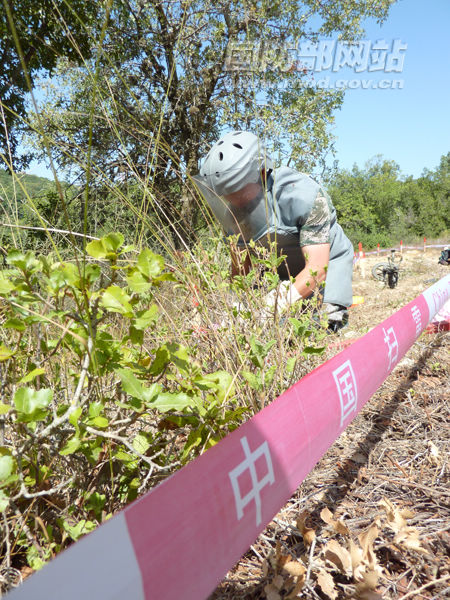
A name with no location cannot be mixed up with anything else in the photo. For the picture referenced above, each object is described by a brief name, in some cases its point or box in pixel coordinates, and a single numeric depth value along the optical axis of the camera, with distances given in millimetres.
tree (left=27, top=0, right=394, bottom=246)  8373
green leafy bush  752
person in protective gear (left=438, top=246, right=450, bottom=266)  14086
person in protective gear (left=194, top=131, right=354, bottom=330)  2457
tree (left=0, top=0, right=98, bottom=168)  6031
